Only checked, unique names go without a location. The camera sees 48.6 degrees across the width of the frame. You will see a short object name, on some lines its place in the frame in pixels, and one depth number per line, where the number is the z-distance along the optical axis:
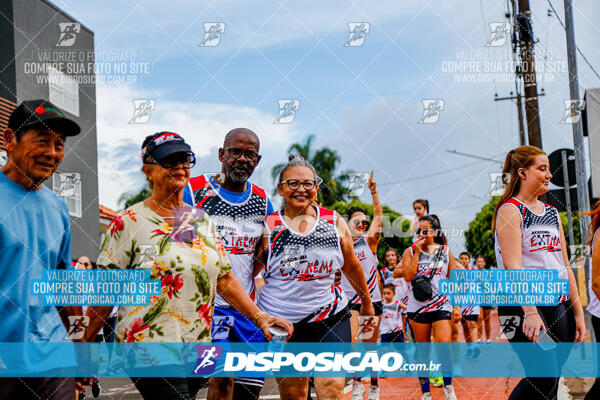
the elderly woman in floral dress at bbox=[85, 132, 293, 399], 3.32
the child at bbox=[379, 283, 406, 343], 9.84
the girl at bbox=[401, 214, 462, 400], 7.50
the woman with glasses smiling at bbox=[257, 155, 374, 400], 4.84
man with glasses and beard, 4.84
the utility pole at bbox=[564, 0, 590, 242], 9.37
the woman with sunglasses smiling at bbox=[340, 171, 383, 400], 7.79
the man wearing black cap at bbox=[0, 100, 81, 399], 2.94
